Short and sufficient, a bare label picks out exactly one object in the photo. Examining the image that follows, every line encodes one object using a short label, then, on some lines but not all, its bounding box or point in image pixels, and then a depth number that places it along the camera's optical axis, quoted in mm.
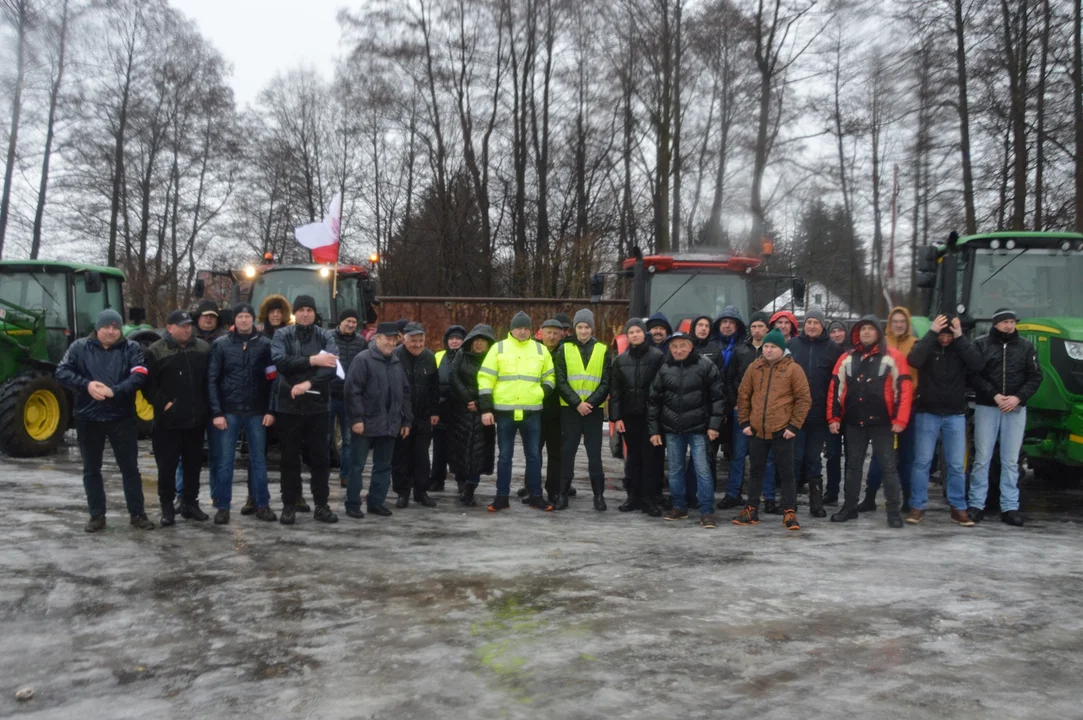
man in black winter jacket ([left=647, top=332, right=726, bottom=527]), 8867
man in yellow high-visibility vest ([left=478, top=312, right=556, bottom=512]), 9375
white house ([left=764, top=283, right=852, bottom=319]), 36188
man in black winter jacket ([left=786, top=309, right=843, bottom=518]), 9453
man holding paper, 8320
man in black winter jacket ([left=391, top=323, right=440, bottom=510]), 9539
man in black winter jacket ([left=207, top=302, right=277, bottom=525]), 8312
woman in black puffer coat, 9664
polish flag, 14898
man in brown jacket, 8641
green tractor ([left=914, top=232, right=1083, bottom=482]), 10328
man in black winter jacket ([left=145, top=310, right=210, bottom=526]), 8133
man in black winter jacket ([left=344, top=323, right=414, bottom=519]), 8844
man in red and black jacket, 8727
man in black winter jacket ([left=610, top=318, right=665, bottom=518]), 9328
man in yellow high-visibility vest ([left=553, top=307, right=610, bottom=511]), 9422
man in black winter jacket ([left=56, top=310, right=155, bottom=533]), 7781
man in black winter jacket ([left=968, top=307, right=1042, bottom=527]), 8680
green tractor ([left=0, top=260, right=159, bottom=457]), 12594
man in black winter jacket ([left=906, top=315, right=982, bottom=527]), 8797
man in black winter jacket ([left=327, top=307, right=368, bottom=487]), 9969
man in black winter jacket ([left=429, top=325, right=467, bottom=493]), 10078
